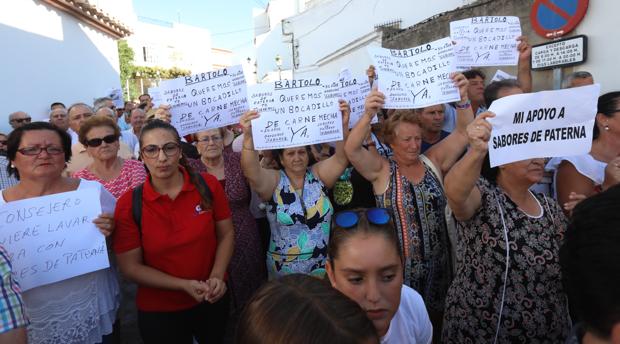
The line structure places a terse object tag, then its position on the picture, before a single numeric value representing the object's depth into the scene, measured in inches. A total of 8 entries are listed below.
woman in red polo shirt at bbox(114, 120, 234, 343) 95.0
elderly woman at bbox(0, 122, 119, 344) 86.2
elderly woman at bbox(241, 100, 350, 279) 110.9
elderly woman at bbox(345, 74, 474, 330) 105.1
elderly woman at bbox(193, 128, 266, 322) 126.0
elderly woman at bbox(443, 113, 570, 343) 77.7
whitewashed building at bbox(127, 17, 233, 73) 1254.2
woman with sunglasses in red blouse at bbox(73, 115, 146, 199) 123.6
